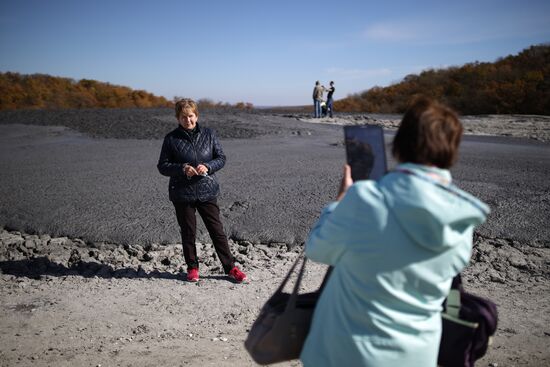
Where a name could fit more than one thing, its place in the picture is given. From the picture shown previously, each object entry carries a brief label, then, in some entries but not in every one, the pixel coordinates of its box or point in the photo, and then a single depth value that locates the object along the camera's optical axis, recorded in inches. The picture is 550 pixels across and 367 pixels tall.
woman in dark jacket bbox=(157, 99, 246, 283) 166.2
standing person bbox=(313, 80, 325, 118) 890.7
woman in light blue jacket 51.5
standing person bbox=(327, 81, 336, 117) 916.6
